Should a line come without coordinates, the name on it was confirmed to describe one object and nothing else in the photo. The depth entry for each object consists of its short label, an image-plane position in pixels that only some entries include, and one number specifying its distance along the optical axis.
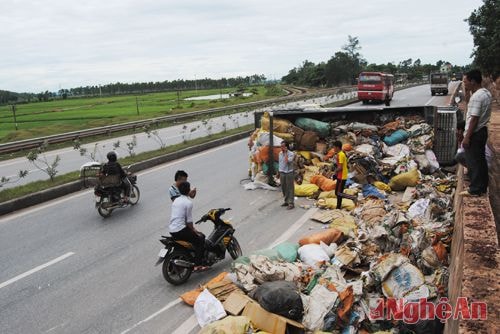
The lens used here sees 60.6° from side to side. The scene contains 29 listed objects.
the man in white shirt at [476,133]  5.97
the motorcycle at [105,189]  9.26
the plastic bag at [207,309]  5.05
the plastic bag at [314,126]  13.17
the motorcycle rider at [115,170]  9.27
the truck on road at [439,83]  44.31
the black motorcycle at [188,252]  6.16
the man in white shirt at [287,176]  9.78
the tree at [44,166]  12.23
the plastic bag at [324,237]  6.99
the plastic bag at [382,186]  10.65
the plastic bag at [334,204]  9.46
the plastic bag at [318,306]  4.71
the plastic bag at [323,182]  10.63
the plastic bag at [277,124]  12.38
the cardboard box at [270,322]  4.56
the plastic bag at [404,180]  10.58
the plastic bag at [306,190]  10.64
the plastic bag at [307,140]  12.88
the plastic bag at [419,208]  7.89
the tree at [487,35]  32.97
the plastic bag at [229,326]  4.48
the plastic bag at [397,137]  13.05
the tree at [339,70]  84.38
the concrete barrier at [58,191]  10.08
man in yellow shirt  9.38
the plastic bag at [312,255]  6.30
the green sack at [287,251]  6.49
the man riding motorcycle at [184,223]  6.19
